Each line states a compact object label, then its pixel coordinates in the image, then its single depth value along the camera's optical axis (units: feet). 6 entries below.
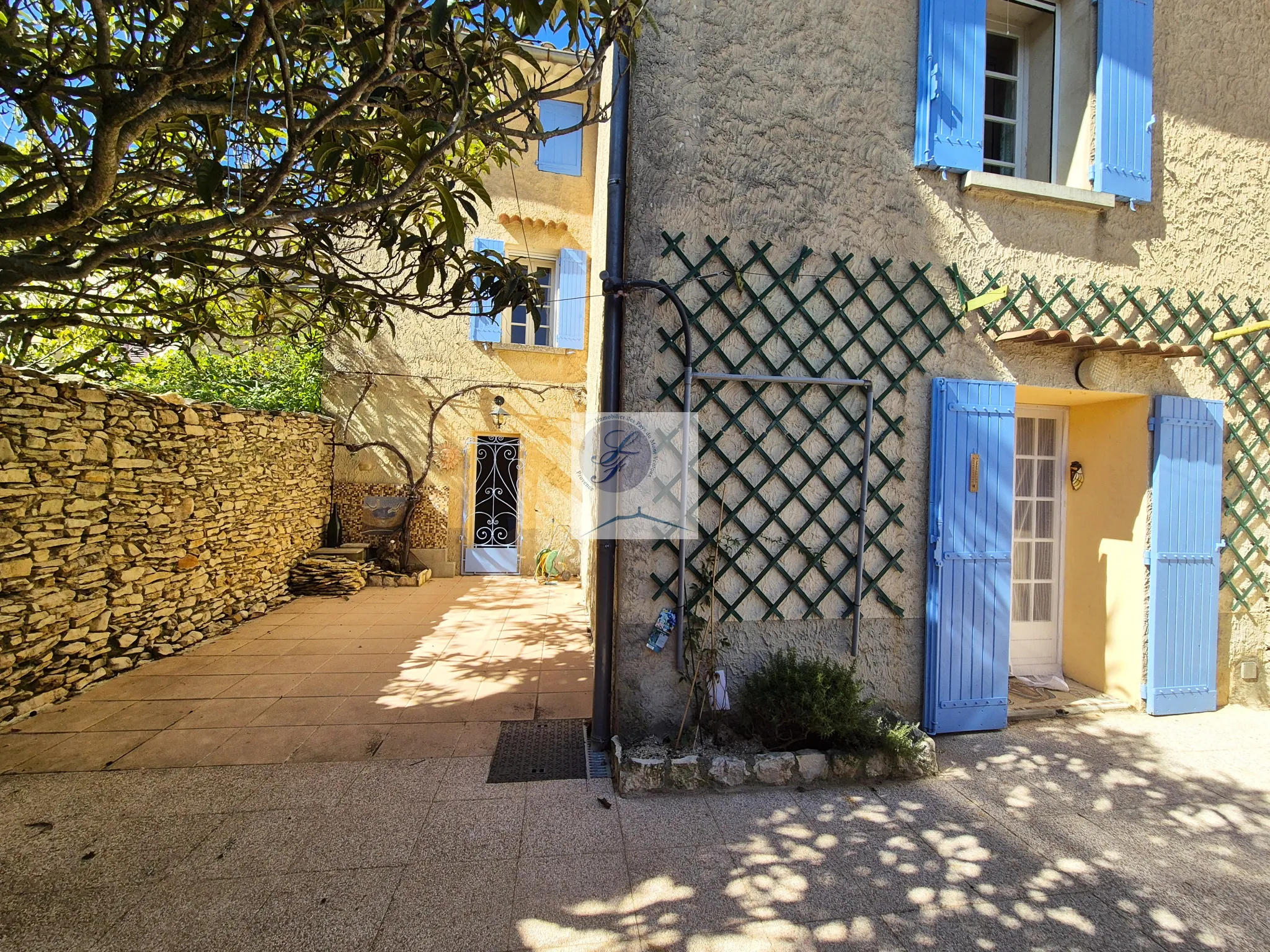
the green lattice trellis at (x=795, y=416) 10.82
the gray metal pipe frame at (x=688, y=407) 10.29
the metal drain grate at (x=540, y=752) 9.87
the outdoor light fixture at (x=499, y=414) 26.30
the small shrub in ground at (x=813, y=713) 9.87
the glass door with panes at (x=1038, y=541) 14.40
